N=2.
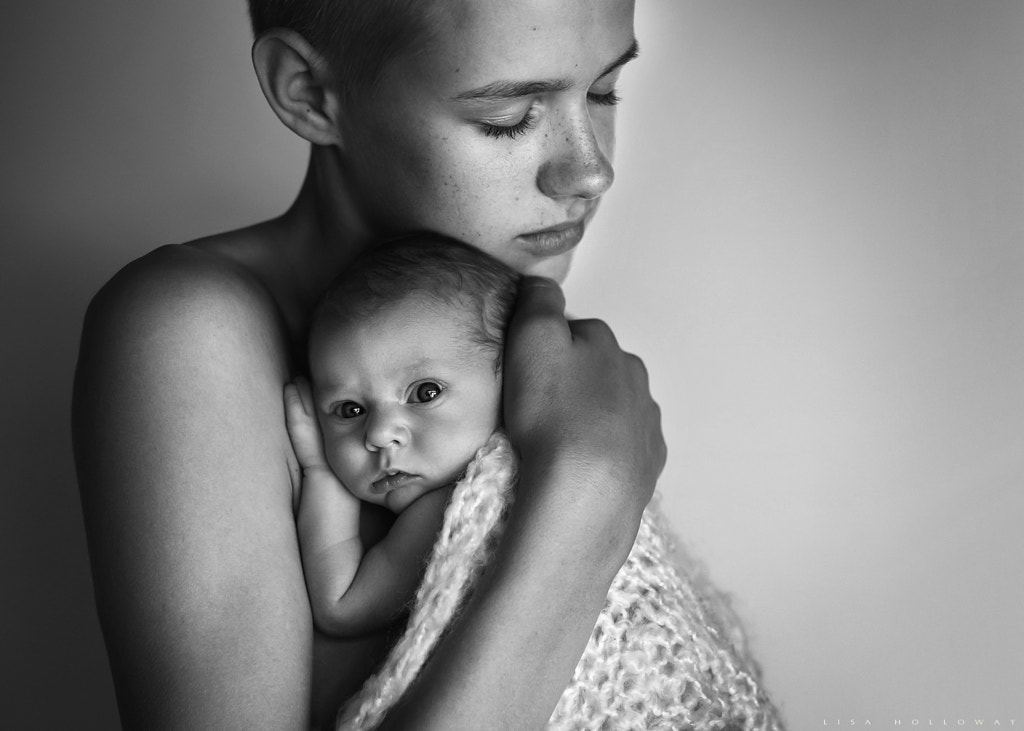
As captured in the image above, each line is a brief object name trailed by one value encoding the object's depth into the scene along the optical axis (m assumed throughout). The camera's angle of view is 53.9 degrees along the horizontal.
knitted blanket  0.89
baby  0.98
